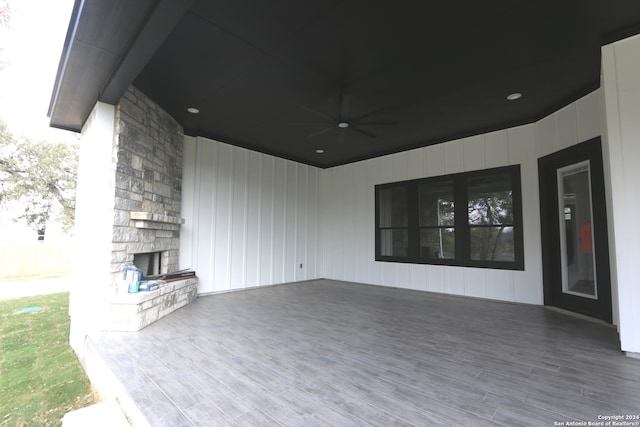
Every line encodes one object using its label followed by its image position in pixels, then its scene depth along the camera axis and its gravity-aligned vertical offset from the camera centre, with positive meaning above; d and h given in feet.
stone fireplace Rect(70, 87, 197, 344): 10.44 +0.67
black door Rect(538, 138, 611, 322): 11.63 -0.02
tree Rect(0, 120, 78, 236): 23.54 +4.74
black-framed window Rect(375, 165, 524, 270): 16.05 +0.67
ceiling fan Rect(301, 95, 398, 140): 13.25 +5.78
